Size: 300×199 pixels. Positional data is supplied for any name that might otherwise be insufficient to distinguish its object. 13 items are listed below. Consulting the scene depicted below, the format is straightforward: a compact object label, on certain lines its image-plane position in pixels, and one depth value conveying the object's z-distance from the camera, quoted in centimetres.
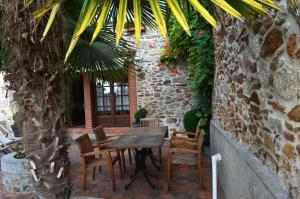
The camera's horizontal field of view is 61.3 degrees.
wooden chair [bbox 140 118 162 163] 641
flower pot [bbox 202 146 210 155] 571
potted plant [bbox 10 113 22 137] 882
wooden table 369
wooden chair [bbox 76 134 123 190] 379
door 847
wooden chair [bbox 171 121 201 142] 444
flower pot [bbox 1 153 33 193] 403
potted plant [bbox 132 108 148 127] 763
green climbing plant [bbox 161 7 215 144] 549
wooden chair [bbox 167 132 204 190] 365
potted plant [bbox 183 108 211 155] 576
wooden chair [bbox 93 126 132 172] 442
